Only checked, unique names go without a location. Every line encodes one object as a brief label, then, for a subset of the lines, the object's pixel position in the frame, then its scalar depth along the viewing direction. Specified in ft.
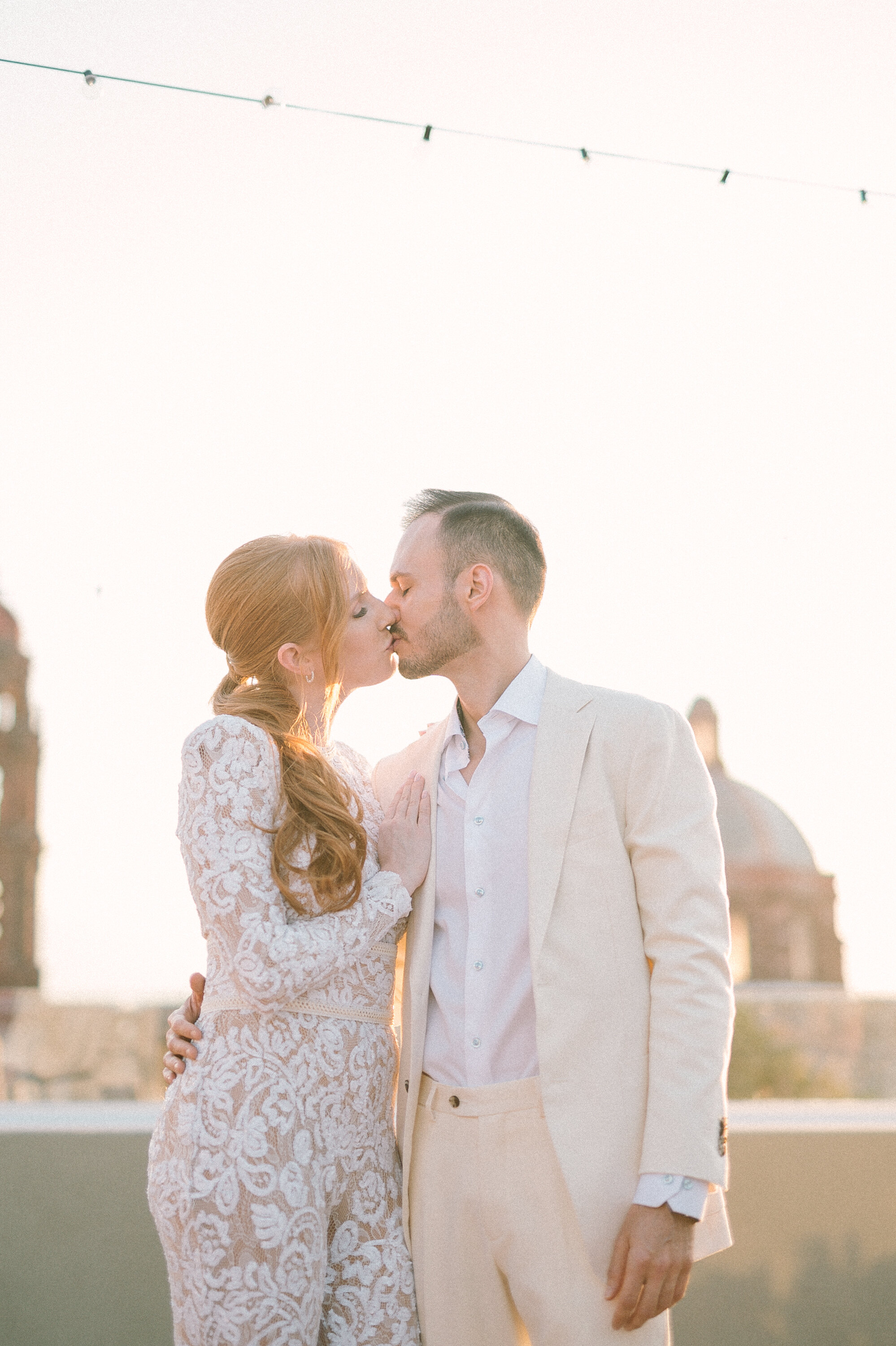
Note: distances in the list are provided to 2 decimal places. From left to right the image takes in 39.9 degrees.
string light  10.65
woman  6.23
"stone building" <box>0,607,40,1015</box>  95.04
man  6.46
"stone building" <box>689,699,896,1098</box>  110.63
